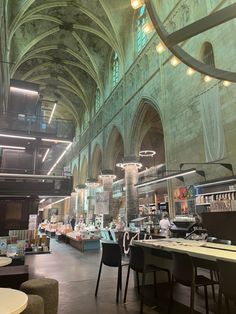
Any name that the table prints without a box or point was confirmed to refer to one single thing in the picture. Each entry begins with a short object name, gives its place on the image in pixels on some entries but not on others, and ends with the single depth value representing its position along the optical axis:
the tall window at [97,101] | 20.77
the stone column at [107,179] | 16.35
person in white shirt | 8.76
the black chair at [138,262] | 3.79
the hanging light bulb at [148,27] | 3.88
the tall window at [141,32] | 13.08
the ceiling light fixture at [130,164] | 12.87
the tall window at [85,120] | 23.45
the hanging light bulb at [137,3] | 3.62
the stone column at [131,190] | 12.46
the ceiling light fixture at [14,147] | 11.86
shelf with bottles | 6.64
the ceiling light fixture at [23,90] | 13.32
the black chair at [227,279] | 2.33
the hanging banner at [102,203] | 11.05
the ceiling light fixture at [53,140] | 11.12
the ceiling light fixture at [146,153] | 17.66
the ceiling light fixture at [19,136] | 10.16
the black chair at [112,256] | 4.09
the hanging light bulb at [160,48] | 4.41
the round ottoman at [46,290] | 2.78
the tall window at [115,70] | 17.04
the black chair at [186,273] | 2.86
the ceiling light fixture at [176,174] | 7.63
